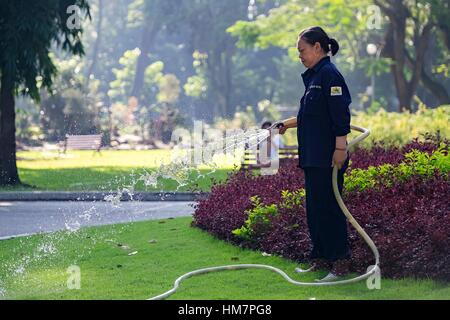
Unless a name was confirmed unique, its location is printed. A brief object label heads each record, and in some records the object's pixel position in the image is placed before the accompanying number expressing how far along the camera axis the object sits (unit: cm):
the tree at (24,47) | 2033
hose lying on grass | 781
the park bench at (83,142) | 4025
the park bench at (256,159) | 2002
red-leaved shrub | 805
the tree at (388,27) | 3359
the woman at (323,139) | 803
